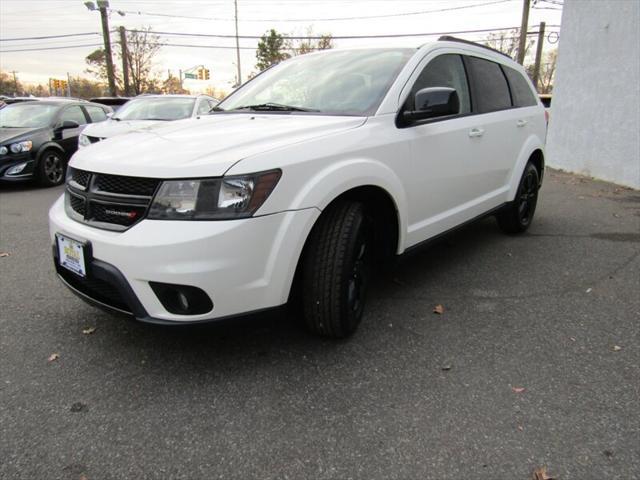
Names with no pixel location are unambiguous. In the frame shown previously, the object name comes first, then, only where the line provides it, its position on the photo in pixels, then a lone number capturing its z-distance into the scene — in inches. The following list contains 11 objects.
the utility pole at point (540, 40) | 1048.8
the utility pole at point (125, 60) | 1083.3
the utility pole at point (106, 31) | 965.2
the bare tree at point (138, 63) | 1379.2
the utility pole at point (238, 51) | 1272.3
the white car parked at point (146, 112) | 290.7
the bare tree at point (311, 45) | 1508.4
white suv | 81.5
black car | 300.7
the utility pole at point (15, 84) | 2592.0
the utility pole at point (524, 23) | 808.9
